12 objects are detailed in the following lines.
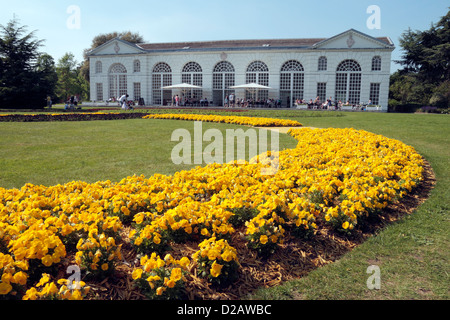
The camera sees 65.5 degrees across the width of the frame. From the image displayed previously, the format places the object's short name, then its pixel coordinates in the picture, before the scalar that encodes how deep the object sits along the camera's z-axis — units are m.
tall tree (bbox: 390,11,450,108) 36.40
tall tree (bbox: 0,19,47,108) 27.27
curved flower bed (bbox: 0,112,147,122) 16.33
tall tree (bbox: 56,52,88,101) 56.03
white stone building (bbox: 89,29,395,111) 32.34
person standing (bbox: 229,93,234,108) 32.30
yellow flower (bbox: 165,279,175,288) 2.22
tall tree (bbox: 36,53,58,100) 28.59
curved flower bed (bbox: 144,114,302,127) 14.10
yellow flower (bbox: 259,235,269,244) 2.87
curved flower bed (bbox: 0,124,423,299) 2.37
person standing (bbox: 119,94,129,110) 24.59
